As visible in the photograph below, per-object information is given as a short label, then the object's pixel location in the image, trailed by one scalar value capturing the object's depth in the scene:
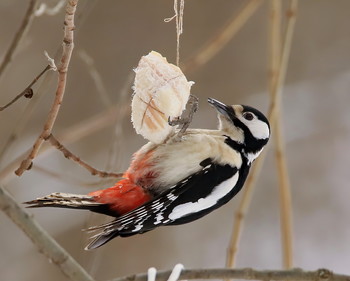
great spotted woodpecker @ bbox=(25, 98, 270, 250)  5.84
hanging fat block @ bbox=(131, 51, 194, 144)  5.87
